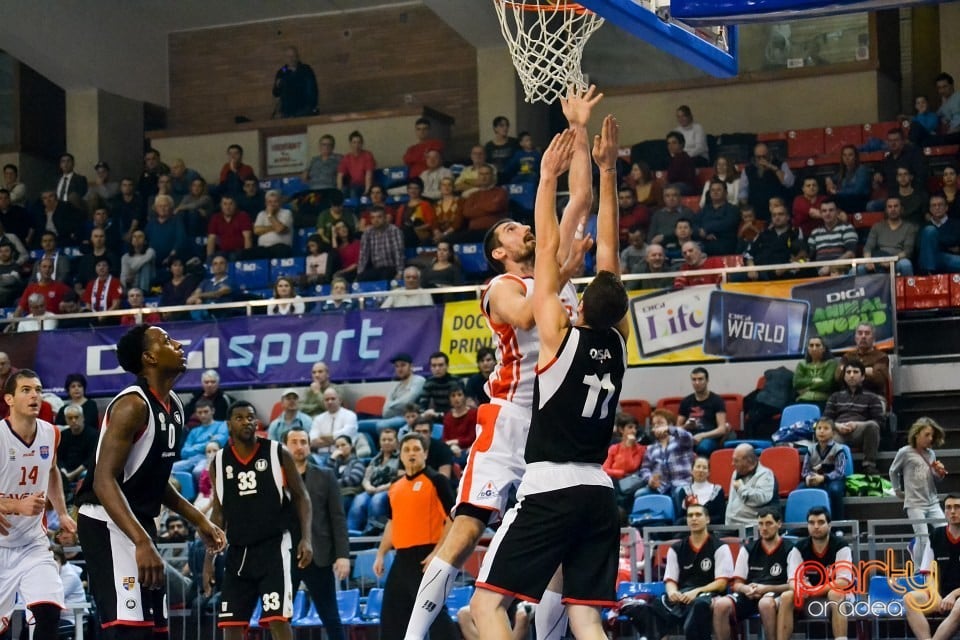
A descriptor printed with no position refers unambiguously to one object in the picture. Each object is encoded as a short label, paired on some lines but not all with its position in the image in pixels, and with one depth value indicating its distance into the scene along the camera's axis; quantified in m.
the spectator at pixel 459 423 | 16.03
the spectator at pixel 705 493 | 13.95
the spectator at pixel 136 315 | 19.83
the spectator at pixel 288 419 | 16.95
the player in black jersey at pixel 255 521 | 10.09
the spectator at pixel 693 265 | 17.48
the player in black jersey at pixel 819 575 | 12.29
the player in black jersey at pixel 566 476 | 6.70
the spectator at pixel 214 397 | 18.20
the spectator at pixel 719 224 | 18.41
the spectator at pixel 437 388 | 16.97
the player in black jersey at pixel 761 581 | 12.36
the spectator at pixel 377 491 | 15.21
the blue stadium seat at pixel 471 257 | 19.67
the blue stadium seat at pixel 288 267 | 21.02
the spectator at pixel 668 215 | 18.69
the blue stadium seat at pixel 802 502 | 13.73
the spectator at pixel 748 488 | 13.74
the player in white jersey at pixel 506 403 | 7.33
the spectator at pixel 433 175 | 21.36
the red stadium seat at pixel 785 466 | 14.50
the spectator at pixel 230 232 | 21.98
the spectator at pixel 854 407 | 14.90
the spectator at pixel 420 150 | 22.17
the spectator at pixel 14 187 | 24.30
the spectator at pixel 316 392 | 17.77
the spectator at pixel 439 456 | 14.18
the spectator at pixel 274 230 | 21.36
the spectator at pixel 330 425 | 16.67
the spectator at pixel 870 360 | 15.41
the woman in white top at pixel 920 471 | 13.71
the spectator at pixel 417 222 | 20.50
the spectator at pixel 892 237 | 17.12
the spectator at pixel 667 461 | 14.62
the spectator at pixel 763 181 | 18.84
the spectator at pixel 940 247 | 16.97
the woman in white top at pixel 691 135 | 20.53
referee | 10.76
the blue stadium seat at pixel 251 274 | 21.33
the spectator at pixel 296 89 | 24.59
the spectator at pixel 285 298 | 18.79
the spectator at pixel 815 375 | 15.53
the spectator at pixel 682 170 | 19.94
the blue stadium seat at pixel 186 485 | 16.53
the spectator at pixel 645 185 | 19.62
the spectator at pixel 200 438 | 17.12
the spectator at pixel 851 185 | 18.73
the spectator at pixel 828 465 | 14.17
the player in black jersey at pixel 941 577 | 11.94
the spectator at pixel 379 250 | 19.92
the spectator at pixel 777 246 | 17.48
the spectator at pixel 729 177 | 19.09
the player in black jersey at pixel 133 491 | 7.13
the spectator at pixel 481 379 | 16.55
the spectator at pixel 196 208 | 22.45
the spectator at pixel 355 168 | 22.41
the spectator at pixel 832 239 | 17.30
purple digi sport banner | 18.17
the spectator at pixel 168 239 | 21.92
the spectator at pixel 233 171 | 23.11
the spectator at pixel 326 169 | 22.94
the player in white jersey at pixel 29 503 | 9.23
